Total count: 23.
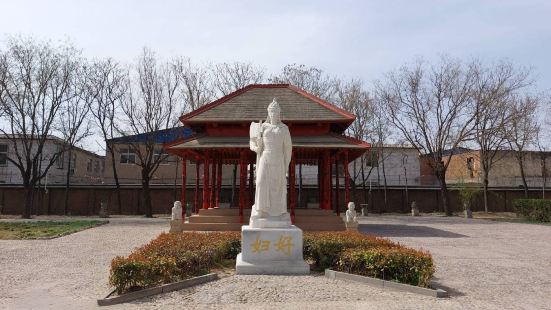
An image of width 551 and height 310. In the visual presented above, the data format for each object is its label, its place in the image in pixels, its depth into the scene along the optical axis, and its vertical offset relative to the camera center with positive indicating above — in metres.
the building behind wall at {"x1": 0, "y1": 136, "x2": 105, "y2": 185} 36.72 +2.52
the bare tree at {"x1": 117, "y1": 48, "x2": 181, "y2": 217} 31.64 +6.13
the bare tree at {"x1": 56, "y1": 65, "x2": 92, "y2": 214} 32.84 +5.26
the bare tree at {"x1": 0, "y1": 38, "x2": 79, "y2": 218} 28.31 +6.90
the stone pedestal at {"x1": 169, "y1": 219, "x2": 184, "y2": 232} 17.20 -1.33
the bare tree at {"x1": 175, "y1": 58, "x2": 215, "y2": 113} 33.09 +8.24
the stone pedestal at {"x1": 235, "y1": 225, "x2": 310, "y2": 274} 8.67 -1.22
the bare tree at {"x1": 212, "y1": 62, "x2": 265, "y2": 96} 33.77 +9.63
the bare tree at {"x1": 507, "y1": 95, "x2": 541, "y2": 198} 31.61 +5.61
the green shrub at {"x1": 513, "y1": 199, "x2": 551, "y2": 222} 27.77 -0.81
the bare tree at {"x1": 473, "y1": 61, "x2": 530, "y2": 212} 31.25 +6.79
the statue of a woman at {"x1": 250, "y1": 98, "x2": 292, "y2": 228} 8.98 +0.48
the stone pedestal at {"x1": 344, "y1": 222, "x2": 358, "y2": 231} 17.38 -1.31
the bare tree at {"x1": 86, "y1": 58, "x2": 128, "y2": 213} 33.38 +7.96
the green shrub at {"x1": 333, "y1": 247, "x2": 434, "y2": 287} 7.83 -1.38
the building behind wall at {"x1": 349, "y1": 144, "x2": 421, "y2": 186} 41.44 +2.99
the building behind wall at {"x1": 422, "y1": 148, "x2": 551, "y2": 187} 40.06 +3.15
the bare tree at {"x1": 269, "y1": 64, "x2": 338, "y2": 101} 34.09 +9.78
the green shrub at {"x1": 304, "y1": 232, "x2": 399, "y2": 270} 9.36 -1.18
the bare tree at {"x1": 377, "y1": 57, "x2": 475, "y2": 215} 32.25 +5.81
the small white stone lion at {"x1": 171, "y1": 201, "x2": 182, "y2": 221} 17.18 -0.77
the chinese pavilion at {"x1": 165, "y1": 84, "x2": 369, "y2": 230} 18.53 +2.57
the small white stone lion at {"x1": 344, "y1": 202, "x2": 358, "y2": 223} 17.40 -0.84
